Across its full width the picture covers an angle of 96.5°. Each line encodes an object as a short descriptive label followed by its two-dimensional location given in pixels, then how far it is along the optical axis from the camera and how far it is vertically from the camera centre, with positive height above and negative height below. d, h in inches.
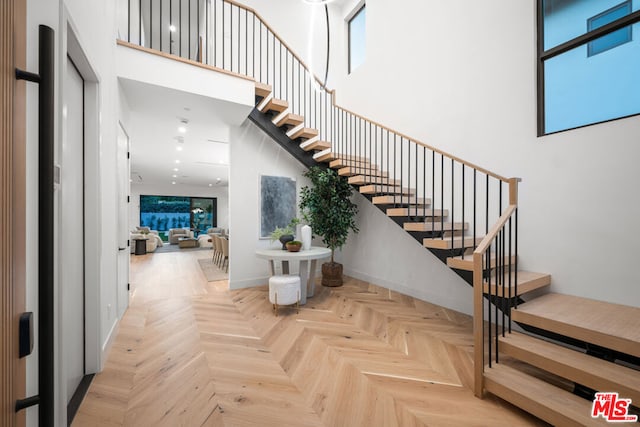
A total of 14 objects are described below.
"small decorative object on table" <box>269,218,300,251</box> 162.9 -12.8
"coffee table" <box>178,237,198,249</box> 401.9 -41.5
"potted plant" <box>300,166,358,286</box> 185.6 +2.1
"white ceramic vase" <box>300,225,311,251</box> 167.0 -13.4
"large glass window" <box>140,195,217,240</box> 546.8 +0.9
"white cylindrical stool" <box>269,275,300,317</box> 138.3 -37.8
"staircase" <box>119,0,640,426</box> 68.4 -19.0
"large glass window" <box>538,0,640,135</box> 95.8 +54.5
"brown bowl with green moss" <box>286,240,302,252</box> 155.1 -17.9
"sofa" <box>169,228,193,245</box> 455.5 -33.3
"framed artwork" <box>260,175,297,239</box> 194.1 +7.8
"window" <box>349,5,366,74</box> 224.1 +140.9
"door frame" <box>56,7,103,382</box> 85.7 -6.4
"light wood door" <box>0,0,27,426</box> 25.6 +0.9
